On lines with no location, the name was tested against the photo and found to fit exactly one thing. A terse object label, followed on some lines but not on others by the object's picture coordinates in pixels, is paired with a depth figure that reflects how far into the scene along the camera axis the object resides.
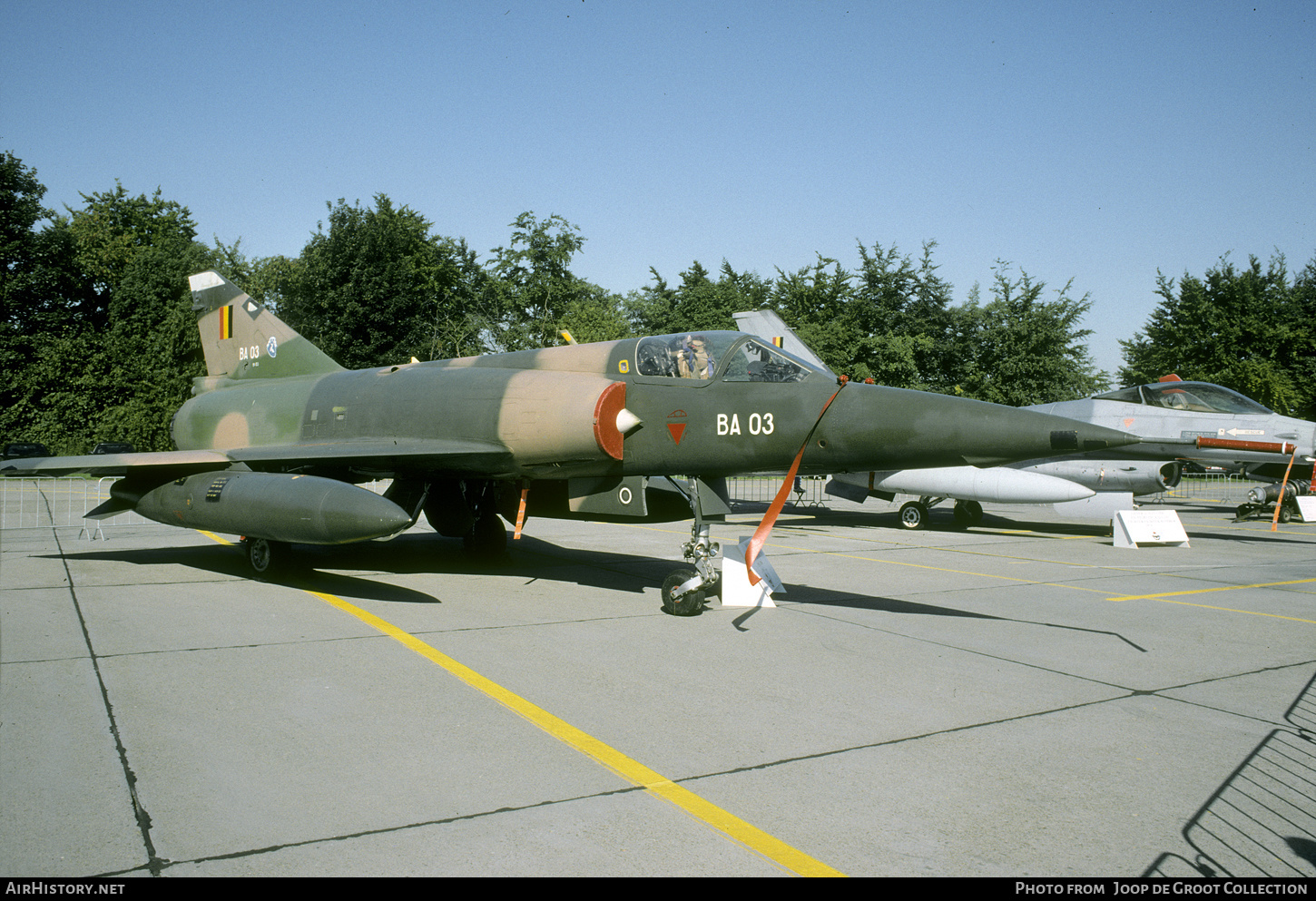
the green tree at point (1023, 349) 41.59
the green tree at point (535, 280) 46.28
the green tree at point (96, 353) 39.69
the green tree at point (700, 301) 45.81
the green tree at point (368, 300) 38.56
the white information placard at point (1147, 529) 13.75
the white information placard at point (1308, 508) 17.09
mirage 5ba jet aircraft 6.91
